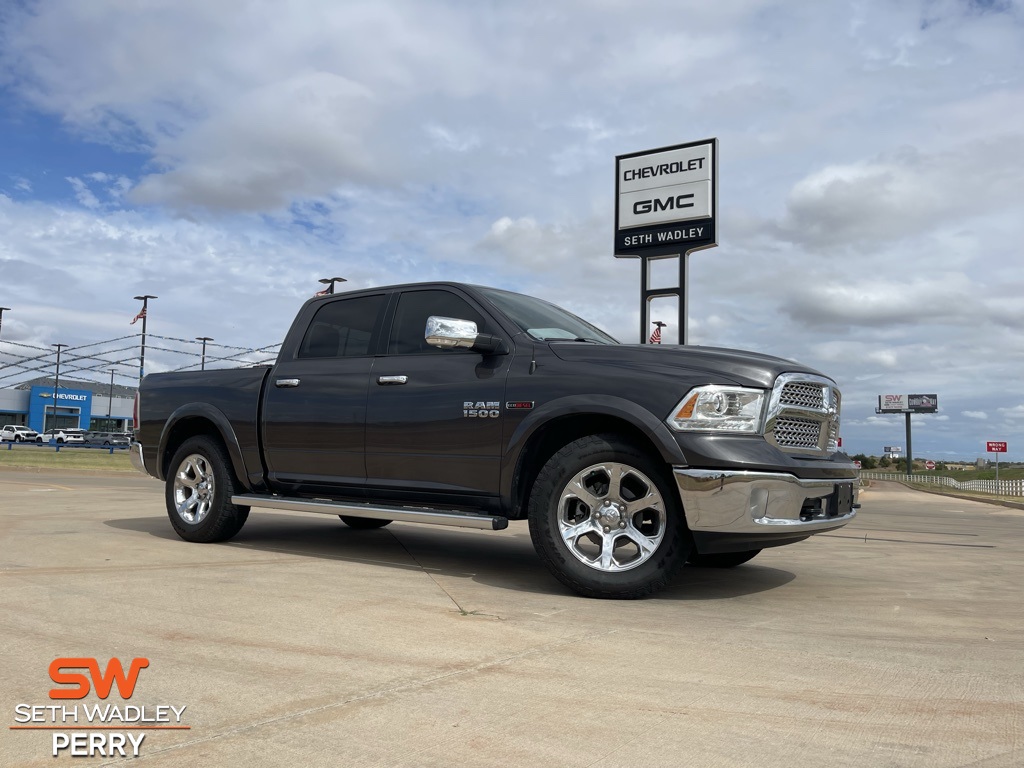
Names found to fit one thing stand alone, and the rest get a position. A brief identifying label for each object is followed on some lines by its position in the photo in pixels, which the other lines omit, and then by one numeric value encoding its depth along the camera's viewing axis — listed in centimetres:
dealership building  8625
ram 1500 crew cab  471
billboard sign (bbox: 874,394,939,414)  13952
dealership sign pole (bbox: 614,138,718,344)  2064
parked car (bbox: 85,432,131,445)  6031
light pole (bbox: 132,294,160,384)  4603
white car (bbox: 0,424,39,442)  6475
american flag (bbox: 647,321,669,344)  2535
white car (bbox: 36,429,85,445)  6594
